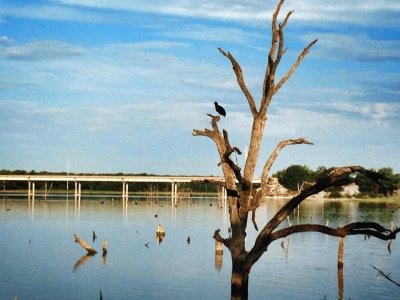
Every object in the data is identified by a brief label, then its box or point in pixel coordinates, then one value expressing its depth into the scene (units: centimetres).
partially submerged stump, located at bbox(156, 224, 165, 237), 6779
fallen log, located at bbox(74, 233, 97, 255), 5356
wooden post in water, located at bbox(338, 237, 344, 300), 3963
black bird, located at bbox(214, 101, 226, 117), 1892
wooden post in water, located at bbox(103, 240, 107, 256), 5347
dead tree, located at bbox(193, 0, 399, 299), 1844
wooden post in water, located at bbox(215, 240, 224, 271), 5206
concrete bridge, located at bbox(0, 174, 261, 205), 16550
